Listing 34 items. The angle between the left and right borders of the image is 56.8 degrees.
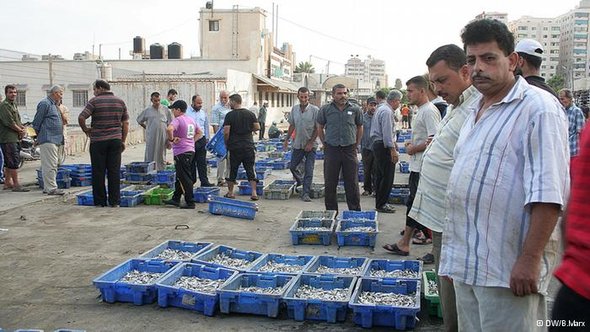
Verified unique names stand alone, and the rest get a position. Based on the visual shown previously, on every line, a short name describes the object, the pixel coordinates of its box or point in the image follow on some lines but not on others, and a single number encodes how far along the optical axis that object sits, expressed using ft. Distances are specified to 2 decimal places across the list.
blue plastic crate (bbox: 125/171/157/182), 37.08
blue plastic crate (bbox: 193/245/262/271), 19.55
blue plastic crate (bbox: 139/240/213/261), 20.92
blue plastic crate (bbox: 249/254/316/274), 19.21
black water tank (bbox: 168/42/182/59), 128.88
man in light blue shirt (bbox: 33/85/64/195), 32.55
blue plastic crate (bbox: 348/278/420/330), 14.48
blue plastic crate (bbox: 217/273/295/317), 15.38
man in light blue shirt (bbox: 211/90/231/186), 38.27
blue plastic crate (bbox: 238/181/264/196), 35.55
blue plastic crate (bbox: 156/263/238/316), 15.66
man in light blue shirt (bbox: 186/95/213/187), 35.73
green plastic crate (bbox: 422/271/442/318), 15.15
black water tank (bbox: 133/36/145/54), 140.87
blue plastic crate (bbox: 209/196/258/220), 28.12
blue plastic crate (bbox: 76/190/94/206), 31.12
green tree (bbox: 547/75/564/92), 280.55
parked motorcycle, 46.68
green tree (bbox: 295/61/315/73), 308.32
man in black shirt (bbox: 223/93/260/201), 32.04
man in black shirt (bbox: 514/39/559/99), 14.44
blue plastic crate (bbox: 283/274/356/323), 15.08
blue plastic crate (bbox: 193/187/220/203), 32.45
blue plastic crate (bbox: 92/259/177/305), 16.40
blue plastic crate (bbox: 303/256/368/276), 19.30
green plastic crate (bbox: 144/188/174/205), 31.89
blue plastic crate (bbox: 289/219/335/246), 23.26
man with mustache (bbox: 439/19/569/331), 7.36
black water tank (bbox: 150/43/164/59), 132.77
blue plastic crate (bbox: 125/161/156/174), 38.01
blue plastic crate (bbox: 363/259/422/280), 18.44
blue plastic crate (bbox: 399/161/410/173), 48.91
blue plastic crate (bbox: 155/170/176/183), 36.35
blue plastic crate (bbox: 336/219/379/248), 22.77
